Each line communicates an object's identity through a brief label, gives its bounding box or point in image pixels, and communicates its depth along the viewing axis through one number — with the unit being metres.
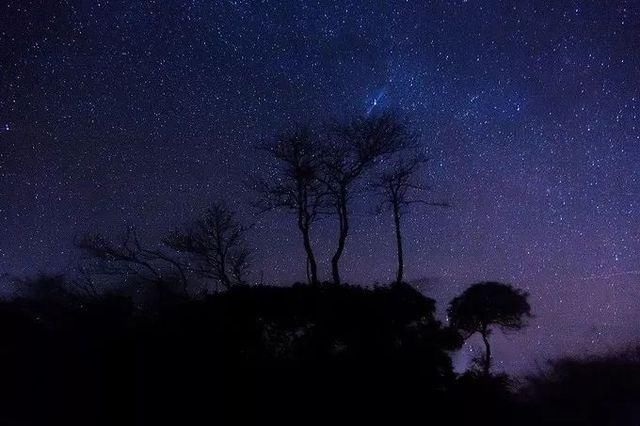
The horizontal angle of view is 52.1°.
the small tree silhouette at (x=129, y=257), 23.56
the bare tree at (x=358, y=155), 21.64
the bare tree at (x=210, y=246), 24.31
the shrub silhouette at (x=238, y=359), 13.00
